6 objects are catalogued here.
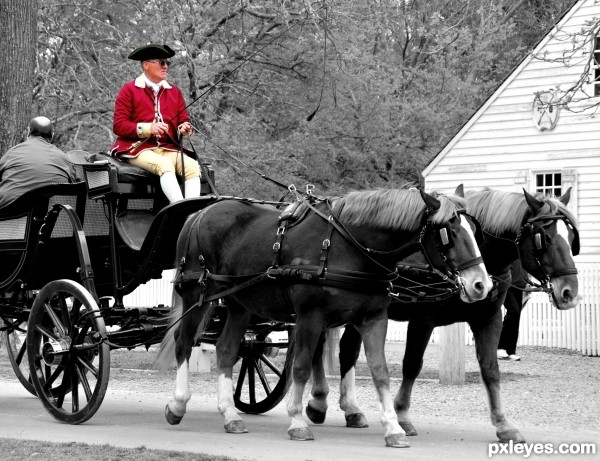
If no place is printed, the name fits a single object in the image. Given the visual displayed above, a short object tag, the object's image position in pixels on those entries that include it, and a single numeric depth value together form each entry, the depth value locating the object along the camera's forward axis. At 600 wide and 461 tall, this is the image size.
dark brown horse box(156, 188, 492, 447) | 15.78
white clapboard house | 47.06
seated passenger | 20.42
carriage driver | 19.83
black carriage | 18.84
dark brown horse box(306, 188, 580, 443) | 16.48
